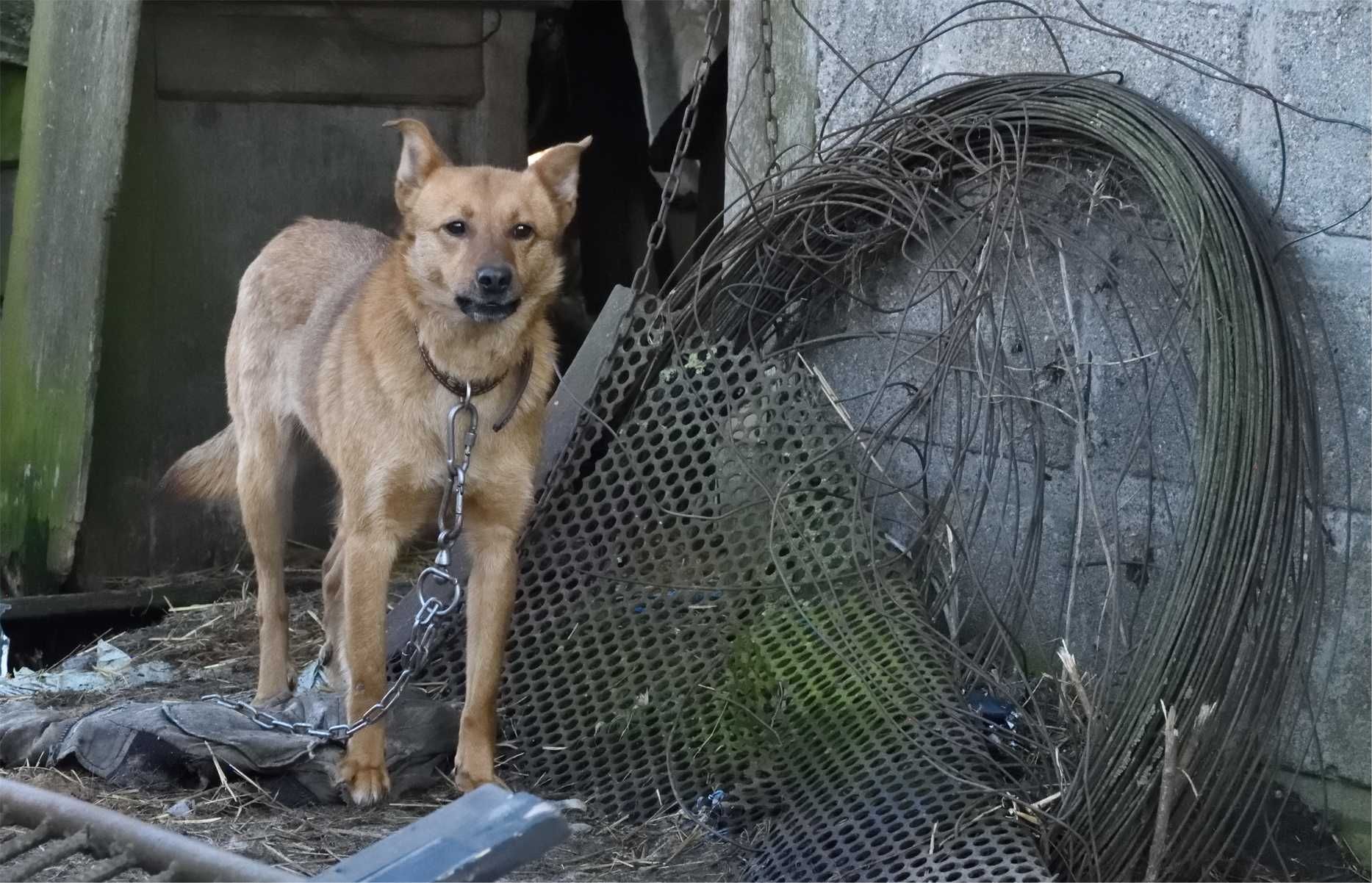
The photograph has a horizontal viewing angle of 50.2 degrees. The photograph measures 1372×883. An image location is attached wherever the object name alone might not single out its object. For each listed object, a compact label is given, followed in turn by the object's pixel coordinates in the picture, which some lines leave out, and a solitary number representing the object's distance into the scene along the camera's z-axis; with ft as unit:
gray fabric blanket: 12.21
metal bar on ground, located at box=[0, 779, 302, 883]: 7.09
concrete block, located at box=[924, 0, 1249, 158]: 11.18
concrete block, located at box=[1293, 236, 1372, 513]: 10.27
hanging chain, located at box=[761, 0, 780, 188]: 15.35
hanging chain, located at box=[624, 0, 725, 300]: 13.83
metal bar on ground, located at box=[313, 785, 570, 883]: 6.55
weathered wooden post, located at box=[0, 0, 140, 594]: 17.17
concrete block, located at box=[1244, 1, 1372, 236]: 10.27
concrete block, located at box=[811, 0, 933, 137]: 14.01
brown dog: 12.57
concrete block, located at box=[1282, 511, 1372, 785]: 10.32
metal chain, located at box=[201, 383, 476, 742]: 11.81
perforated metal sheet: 10.74
